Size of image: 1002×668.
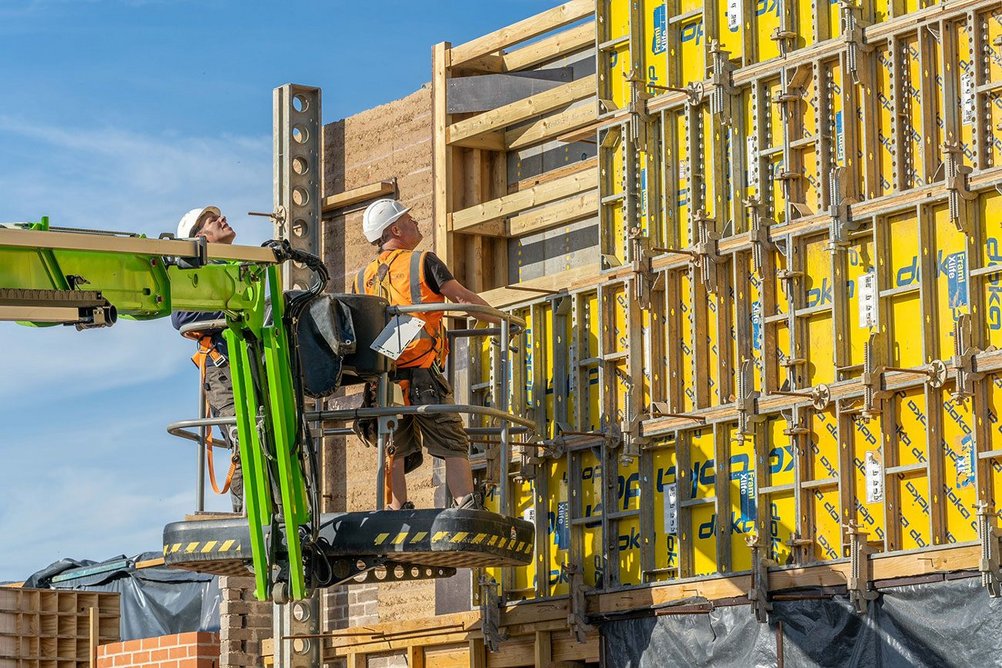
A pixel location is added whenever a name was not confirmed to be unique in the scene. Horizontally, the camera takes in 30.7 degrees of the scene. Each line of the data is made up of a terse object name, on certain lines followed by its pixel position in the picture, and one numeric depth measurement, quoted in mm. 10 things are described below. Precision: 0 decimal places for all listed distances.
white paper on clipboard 13812
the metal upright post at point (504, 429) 14031
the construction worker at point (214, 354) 14820
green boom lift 11812
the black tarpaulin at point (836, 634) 12953
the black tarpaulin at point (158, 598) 21422
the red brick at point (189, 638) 18203
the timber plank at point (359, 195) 18312
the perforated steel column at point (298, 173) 18422
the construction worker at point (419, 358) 14773
